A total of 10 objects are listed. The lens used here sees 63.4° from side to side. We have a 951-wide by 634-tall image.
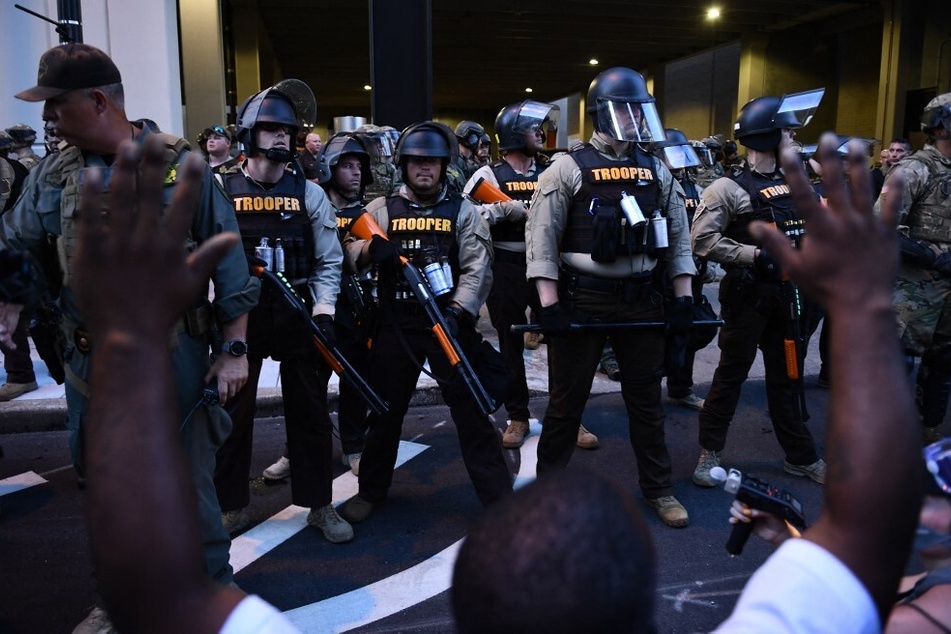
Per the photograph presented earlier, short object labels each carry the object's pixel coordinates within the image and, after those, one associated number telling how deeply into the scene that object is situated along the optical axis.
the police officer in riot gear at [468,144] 8.24
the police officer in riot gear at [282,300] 3.76
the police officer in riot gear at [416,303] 3.90
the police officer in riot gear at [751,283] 4.46
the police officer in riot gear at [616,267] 3.97
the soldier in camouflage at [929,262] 4.82
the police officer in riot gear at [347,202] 4.50
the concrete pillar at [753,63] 20.80
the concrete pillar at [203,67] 12.68
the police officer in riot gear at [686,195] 6.01
